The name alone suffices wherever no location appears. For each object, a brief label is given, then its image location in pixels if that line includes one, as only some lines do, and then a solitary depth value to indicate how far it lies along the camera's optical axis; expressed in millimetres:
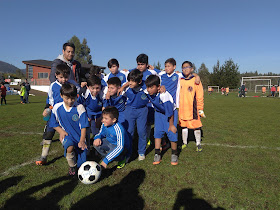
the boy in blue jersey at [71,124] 3135
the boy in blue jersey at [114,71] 4555
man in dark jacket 3946
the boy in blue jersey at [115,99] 3900
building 39375
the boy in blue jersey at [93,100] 3914
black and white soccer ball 2861
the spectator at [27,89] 15707
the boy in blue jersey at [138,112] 3848
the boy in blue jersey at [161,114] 3543
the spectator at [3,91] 14884
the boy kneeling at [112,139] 3320
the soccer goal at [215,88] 44494
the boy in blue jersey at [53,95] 3570
